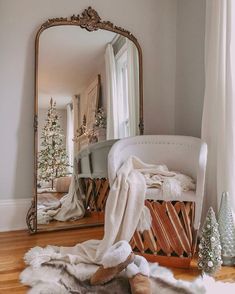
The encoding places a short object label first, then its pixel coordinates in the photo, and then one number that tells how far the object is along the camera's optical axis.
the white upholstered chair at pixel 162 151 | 1.96
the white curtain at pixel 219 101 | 1.86
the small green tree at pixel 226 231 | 1.73
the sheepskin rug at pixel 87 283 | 1.31
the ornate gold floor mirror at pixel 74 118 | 2.35
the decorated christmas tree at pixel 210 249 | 1.52
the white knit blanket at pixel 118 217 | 1.66
